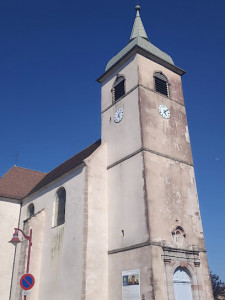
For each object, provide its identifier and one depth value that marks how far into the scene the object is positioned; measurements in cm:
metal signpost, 1059
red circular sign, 1059
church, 1398
